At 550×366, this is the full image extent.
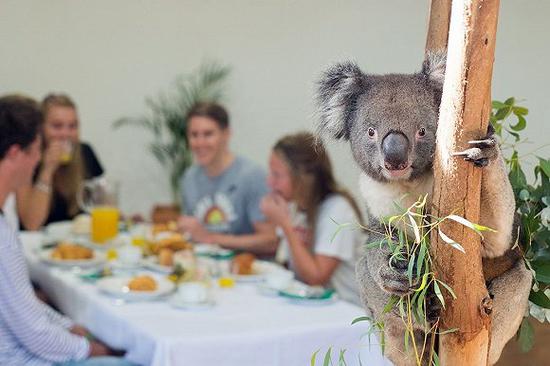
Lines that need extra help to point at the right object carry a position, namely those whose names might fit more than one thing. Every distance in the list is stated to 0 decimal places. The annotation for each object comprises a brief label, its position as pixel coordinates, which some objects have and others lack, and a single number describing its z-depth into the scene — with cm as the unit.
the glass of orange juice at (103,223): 391
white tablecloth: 242
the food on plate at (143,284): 292
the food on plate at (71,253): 354
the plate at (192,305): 275
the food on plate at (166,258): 341
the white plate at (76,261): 347
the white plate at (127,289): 288
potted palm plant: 577
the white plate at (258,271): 319
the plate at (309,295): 281
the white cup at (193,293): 279
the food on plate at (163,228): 414
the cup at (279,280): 296
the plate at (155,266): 338
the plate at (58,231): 408
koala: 113
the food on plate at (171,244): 355
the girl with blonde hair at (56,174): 436
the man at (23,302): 254
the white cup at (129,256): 343
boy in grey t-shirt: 392
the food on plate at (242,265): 326
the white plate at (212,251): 363
